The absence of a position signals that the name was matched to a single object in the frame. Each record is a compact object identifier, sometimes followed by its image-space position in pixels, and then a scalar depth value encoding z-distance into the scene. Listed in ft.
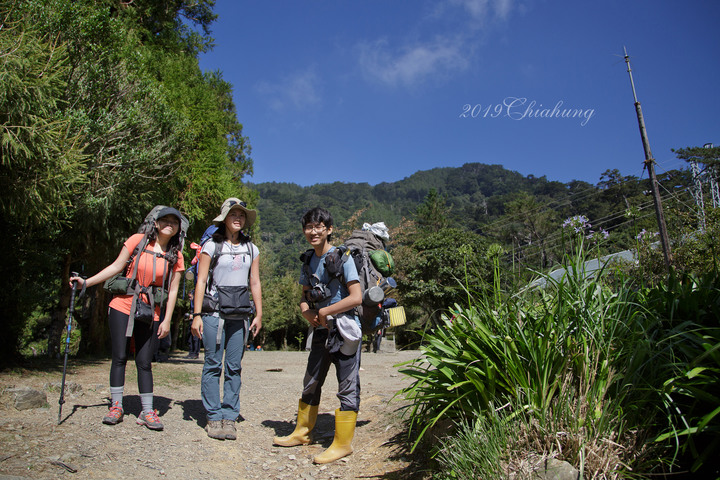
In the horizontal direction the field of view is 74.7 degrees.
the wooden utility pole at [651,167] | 24.14
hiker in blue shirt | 12.16
